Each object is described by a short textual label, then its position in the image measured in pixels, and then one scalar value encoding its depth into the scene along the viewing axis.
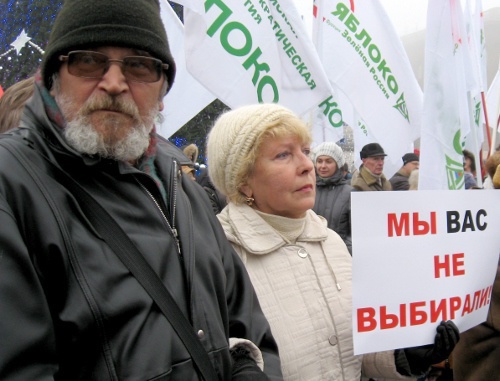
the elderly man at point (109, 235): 1.18
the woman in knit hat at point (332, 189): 5.00
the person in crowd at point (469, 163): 8.01
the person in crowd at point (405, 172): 7.45
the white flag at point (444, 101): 3.62
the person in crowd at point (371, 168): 6.19
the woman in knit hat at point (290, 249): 1.96
